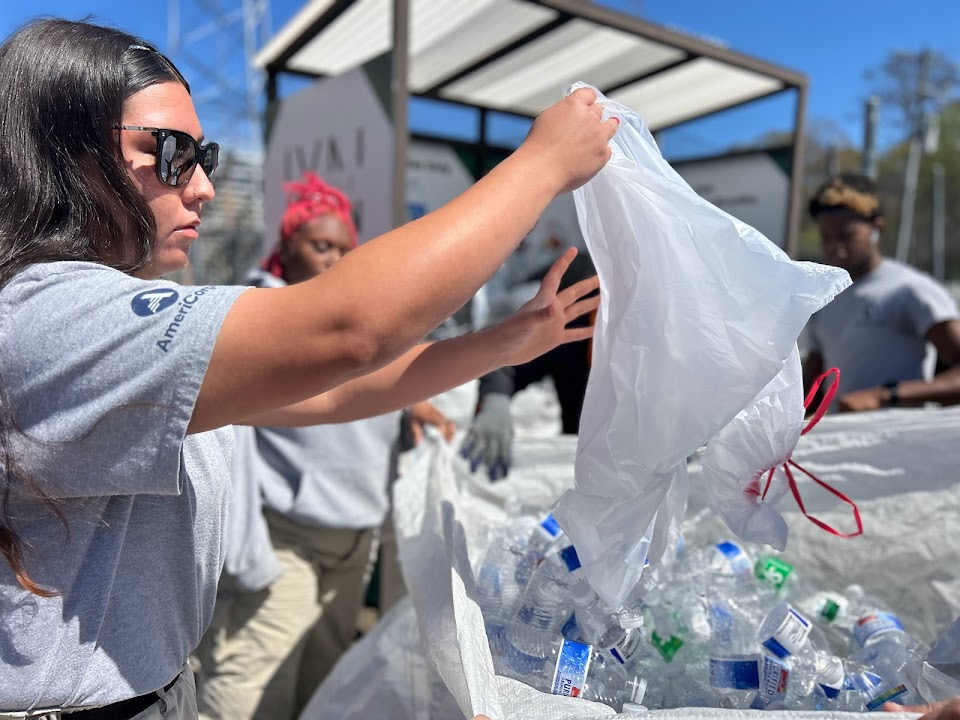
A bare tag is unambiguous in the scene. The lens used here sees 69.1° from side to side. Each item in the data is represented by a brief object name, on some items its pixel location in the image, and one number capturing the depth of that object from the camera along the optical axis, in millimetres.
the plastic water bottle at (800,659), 1133
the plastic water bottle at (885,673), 1087
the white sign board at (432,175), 5414
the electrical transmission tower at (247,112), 12019
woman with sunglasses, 662
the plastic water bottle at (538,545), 1365
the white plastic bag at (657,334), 980
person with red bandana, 1987
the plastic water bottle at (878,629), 1271
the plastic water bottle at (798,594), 1400
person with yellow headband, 2482
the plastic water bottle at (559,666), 1062
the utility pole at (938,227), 18531
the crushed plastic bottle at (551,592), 1229
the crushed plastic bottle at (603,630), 1156
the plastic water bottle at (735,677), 1106
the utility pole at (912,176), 13594
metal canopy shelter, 3729
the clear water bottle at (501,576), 1281
